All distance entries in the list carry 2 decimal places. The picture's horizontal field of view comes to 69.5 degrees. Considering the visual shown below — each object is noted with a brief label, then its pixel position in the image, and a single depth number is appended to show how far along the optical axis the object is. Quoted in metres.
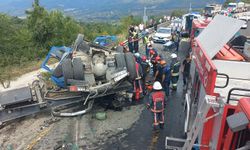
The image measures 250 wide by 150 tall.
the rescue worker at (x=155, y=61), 5.92
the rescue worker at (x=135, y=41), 9.67
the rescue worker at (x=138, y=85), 5.71
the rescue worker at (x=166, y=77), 5.60
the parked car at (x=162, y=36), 12.49
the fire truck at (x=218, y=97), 1.75
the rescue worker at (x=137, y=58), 6.27
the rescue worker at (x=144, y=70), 6.04
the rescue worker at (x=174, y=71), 6.04
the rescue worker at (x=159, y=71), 5.59
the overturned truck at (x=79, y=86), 4.85
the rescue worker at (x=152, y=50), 6.70
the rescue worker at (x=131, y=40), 9.62
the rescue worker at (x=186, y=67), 6.27
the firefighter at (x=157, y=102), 4.19
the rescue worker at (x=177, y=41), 10.14
